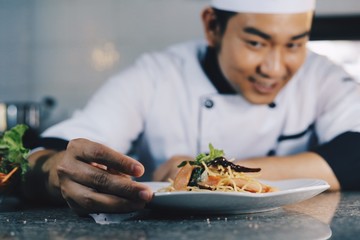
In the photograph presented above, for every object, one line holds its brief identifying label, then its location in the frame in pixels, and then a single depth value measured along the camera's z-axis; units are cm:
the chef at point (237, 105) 158
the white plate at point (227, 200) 99
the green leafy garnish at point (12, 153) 120
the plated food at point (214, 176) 114
